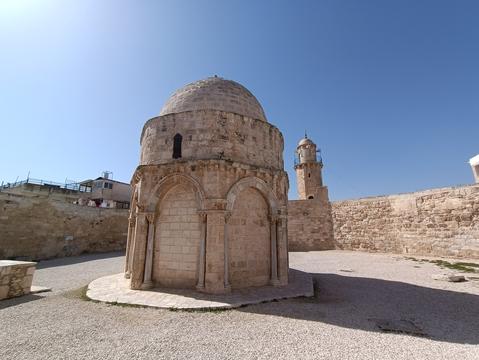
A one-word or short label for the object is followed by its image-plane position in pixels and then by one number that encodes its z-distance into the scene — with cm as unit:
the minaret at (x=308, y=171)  3173
